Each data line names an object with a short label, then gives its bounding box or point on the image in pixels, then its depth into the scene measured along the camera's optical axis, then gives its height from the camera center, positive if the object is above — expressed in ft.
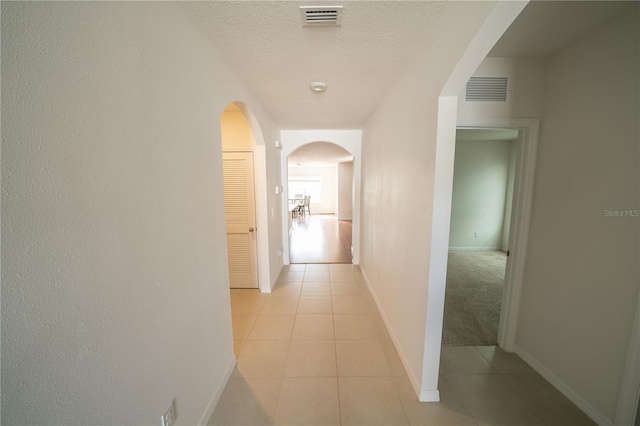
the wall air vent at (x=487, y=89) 5.71 +2.69
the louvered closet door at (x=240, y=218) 9.84 -1.19
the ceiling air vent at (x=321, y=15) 3.93 +3.28
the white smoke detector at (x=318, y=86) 6.83 +3.39
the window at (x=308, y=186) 38.14 +1.12
